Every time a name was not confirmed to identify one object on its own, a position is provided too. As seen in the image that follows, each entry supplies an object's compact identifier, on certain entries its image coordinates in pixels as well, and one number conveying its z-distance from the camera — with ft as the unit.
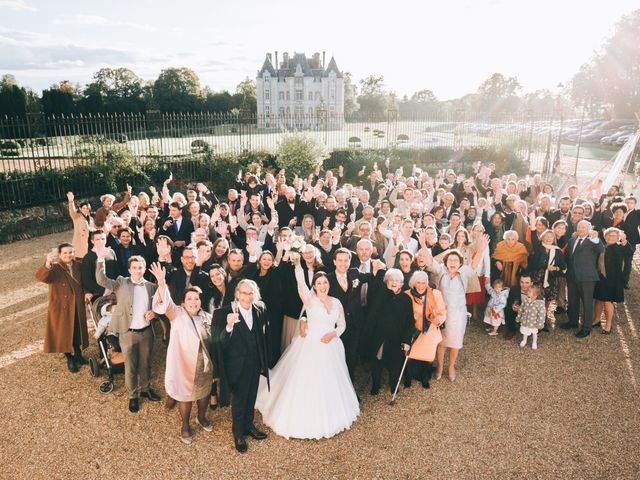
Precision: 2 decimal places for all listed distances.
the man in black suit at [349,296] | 17.67
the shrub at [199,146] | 58.70
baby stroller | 19.21
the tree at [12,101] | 119.03
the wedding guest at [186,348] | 15.19
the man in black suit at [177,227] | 26.46
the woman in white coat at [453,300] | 19.42
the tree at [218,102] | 236.88
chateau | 261.85
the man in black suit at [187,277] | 18.74
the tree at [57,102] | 137.69
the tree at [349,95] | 314.96
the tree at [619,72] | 160.35
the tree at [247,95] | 259.60
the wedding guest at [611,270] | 23.91
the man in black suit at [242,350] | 14.85
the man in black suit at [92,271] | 19.39
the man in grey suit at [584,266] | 23.76
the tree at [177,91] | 204.44
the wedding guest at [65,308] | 19.39
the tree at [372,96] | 260.83
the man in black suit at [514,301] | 23.59
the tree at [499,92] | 240.73
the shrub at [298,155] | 59.77
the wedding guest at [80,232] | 25.27
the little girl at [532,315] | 22.84
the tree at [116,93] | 162.91
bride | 15.99
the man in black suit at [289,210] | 31.63
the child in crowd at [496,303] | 23.91
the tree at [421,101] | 318.04
